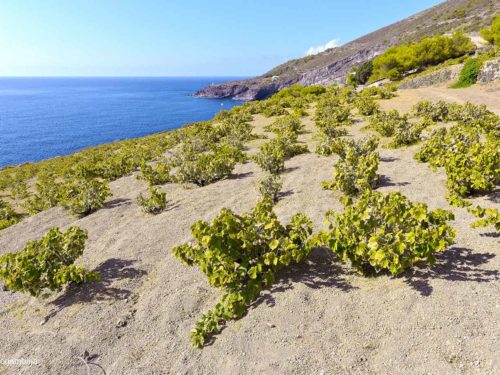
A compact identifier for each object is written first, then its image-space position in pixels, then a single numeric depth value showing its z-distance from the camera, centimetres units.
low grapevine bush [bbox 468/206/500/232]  586
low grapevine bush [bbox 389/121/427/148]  1404
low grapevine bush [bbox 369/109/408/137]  1625
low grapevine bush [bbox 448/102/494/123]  1528
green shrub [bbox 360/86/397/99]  3001
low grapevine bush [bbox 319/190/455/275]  516
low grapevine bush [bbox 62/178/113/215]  1292
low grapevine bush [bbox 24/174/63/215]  1641
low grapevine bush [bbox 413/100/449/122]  1770
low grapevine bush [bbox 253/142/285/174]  1319
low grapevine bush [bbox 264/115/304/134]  2078
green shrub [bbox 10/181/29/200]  2162
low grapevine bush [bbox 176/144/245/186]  1376
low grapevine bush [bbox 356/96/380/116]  2313
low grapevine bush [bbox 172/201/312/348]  553
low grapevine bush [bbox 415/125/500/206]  791
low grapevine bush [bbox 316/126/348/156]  1444
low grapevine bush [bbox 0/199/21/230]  1516
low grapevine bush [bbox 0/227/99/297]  658
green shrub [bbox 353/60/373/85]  6756
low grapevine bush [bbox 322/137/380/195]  942
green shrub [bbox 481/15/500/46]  4045
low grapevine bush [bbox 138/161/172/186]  1511
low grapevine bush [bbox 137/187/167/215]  1134
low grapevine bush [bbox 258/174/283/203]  1038
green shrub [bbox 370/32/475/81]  4791
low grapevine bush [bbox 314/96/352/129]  2064
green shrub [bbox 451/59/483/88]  2910
